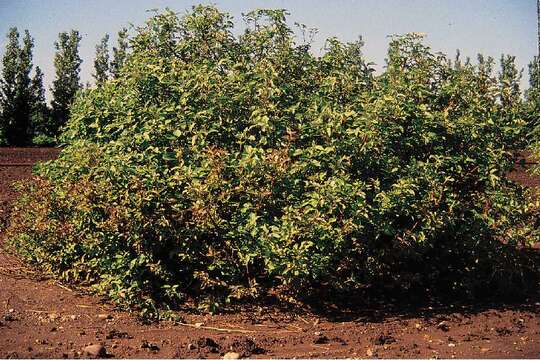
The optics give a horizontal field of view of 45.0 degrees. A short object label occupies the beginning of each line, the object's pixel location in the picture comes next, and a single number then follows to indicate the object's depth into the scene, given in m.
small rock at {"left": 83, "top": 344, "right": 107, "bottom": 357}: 4.11
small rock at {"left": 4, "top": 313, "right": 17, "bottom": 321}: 4.85
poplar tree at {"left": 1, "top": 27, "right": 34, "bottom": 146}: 25.84
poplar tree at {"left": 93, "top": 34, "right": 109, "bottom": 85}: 31.28
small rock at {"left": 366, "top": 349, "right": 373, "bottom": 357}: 4.22
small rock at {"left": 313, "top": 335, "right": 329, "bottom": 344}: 4.52
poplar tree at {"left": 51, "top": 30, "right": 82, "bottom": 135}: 27.44
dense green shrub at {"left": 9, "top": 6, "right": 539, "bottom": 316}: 4.88
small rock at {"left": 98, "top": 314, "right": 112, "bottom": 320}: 4.98
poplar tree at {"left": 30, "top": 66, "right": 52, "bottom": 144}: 26.42
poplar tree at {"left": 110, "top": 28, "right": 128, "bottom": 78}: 29.78
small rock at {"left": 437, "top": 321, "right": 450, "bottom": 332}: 4.86
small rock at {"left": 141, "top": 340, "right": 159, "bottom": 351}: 4.29
